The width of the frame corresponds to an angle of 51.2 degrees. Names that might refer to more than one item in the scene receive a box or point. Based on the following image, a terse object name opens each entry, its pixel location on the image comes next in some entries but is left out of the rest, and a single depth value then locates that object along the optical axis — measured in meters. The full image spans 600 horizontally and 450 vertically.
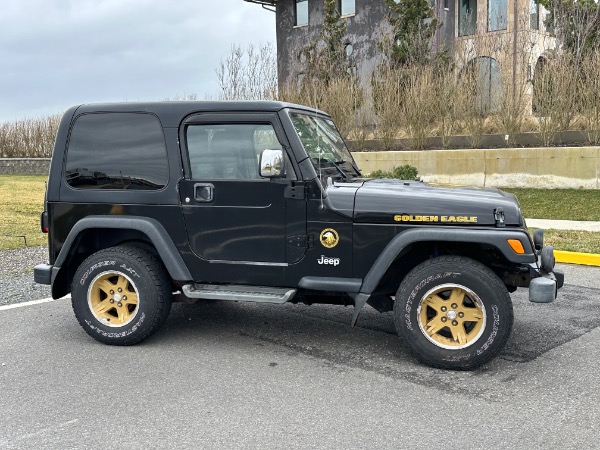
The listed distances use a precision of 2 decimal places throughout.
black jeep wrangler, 4.55
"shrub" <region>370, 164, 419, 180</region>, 15.12
